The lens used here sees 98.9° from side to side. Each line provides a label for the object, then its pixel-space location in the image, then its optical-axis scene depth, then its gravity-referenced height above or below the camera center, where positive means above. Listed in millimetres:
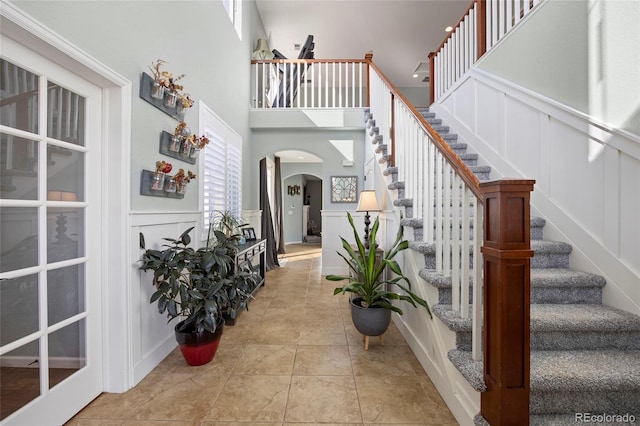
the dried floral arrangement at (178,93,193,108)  2227 +908
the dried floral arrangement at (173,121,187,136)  2195 +659
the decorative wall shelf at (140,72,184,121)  1871 +824
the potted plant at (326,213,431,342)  2133 -670
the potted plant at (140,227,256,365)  1794 -557
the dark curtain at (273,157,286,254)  6824 +28
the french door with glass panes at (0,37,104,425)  1213 -150
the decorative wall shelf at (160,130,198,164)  2086 +503
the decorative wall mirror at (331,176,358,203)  4895 +397
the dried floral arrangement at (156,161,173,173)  1966 +317
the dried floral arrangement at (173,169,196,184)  2182 +280
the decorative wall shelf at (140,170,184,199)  1879 +183
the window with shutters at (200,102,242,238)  2939 +540
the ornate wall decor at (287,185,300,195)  9547 +759
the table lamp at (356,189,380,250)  3377 +102
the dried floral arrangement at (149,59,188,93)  1952 +980
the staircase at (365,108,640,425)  1275 -741
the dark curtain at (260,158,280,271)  5352 -261
